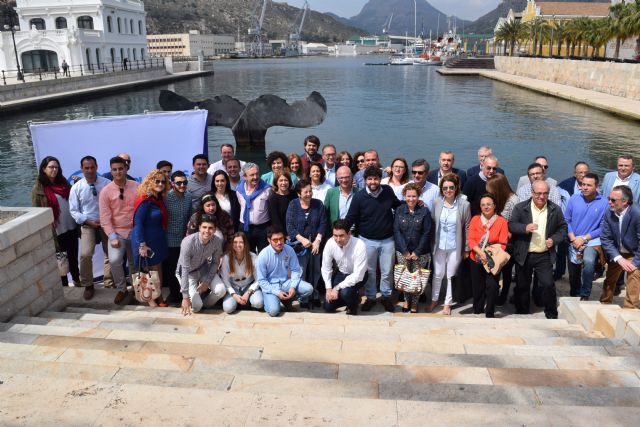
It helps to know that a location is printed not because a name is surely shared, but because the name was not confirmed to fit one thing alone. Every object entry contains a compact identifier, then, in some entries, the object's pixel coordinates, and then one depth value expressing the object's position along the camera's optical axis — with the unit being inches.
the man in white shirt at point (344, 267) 197.0
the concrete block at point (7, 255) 166.2
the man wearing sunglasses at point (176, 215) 204.4
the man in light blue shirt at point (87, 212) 215.0
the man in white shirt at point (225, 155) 258.1
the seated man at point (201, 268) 188.9
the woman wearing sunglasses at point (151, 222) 195.3
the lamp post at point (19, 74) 1255.0
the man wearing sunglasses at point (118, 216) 203.8
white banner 258.8
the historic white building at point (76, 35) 1610.5
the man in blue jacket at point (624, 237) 184.4
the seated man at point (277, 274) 194.9
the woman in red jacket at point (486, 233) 193.8
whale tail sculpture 544.7
